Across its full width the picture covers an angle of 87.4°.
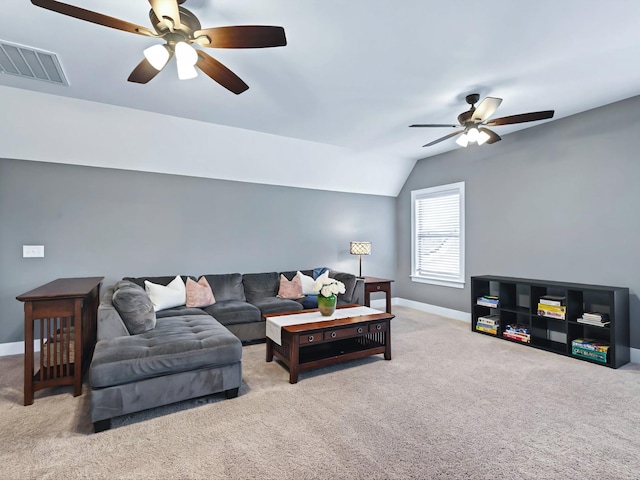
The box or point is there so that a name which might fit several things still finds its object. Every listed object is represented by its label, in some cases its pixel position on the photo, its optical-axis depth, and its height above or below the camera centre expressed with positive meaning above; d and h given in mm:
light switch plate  3861 -53
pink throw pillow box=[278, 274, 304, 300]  4887 -627
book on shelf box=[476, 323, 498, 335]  4480 -1136
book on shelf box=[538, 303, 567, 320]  3801 -766
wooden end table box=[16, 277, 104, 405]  2584 -781
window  5508 +183
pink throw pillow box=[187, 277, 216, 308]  4219 -619
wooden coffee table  3115 -897
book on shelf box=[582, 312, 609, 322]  3520 -755
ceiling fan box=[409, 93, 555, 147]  3156 +1266
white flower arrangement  3500 -435
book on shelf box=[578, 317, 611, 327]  3484 -818
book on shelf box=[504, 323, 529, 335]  4190 -1064
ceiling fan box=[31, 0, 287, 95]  1759 +1215
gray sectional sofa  2291 -844
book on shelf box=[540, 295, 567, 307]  3869 -643
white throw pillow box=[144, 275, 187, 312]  3957 -580
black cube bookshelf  3445 -819
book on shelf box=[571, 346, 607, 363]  3454 -1157
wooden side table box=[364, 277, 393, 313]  5270 -668
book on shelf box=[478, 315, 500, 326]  4504 -1012
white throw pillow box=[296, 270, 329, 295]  5094 -571
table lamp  5723 -41
